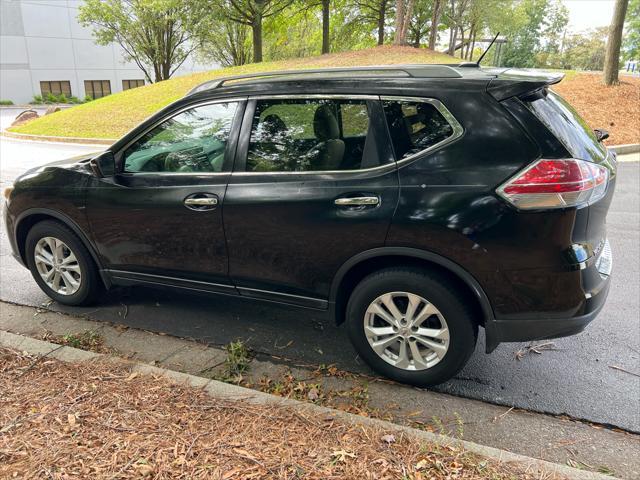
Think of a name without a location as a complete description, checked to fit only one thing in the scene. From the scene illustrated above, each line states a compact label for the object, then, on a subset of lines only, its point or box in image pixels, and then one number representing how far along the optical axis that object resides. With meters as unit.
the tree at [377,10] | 34.48
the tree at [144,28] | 33.00
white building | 42.28
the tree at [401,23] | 25.48
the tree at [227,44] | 36.03
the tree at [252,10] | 30.36
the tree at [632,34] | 47.53
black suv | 2.70
